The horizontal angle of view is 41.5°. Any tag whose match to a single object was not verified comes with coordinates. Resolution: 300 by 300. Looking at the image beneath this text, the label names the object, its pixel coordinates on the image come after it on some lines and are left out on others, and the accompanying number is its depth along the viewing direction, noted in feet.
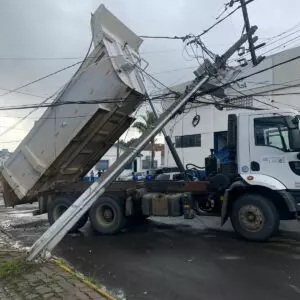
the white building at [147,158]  144.84
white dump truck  28.35
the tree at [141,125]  119.65
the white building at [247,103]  79.46
